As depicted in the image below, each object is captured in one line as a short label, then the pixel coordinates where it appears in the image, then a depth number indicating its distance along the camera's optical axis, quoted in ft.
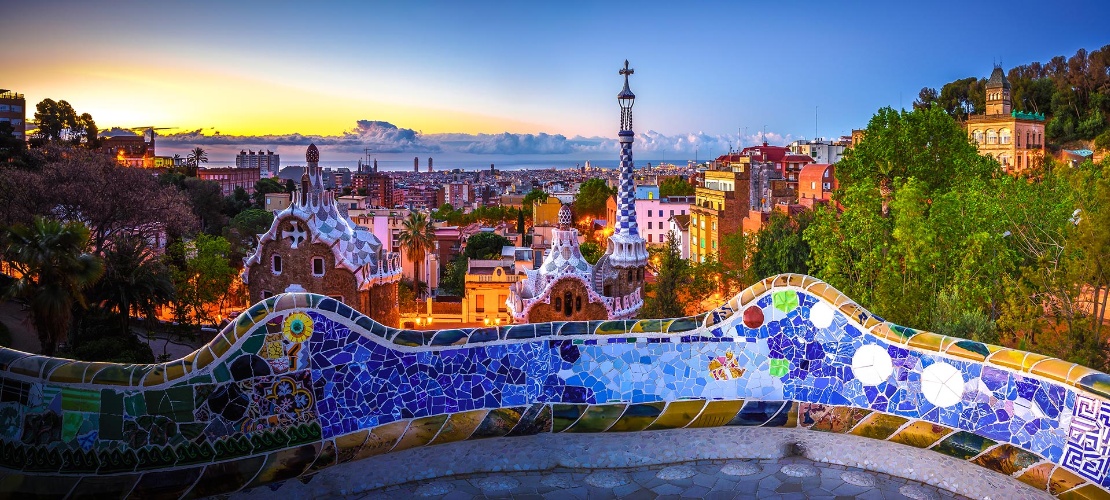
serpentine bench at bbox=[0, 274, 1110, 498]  18.13
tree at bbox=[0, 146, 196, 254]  70.69
